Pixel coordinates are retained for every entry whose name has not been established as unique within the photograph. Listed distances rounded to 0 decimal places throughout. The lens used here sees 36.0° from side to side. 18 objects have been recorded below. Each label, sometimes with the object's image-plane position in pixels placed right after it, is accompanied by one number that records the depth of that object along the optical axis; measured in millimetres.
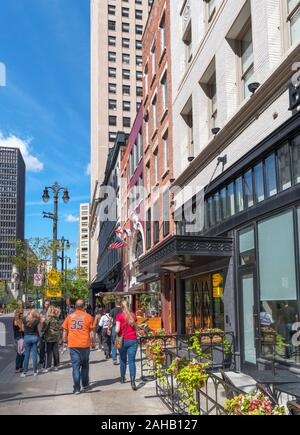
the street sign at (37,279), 20766
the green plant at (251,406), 4316
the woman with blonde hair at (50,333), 12758
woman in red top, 9858
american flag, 34997
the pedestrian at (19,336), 12570
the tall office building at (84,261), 195825
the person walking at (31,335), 12016
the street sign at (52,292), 21500
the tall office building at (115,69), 80188
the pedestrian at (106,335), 15595
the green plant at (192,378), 6293
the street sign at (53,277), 19875
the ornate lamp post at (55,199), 23922
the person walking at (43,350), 13147
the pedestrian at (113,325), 14460
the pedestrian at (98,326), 17622
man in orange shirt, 9312
